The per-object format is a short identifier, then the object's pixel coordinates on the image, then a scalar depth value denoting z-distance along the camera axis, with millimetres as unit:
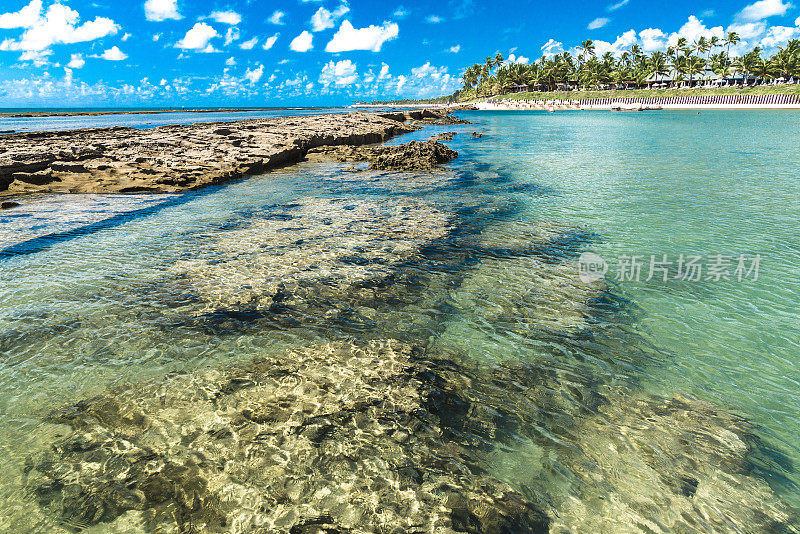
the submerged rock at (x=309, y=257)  8719
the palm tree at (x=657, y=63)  166500
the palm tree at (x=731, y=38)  155875
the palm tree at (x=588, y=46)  185362
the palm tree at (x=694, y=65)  154500
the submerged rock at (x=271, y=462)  3979
